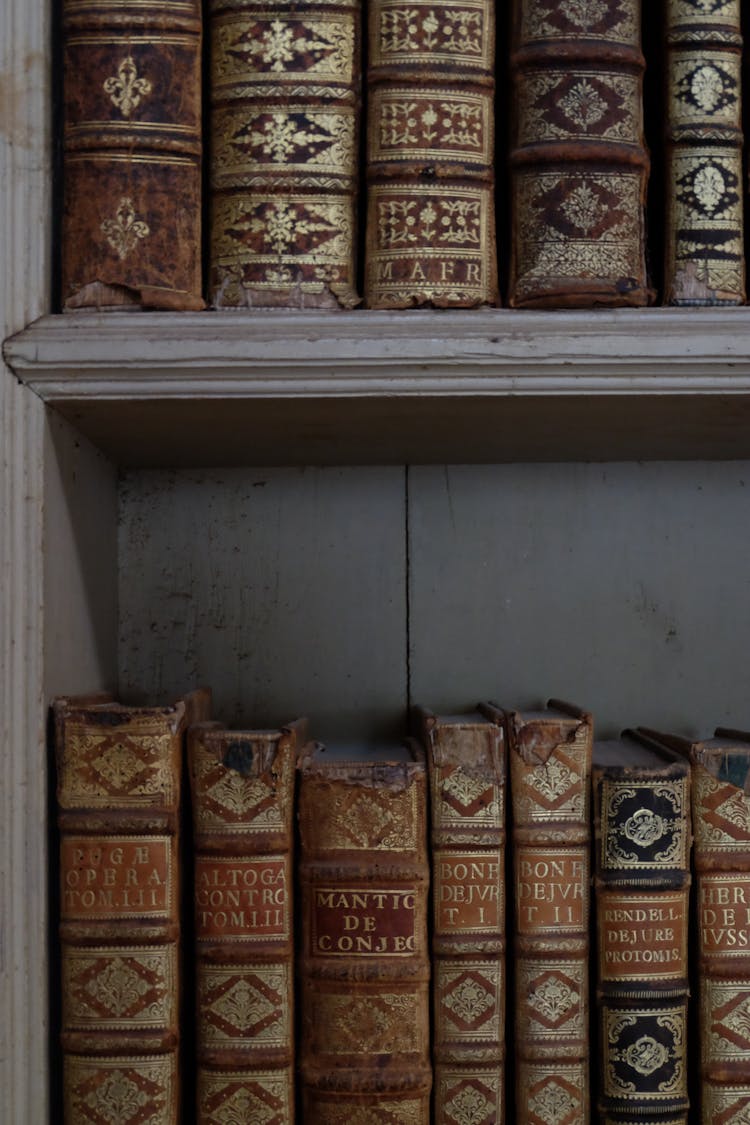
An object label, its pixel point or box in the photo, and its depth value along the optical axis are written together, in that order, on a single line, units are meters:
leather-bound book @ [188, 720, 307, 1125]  0.89
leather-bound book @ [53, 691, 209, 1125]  0.88
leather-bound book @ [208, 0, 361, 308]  0.89
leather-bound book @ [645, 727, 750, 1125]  0.91
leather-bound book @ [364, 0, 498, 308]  0.89
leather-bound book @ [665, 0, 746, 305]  0.91
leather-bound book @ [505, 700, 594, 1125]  0.90
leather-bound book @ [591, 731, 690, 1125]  0.91
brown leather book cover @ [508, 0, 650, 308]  0.89
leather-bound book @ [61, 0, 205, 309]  0.88
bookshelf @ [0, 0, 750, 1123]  1.02
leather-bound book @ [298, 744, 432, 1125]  0.89
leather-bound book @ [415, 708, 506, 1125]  0.90
